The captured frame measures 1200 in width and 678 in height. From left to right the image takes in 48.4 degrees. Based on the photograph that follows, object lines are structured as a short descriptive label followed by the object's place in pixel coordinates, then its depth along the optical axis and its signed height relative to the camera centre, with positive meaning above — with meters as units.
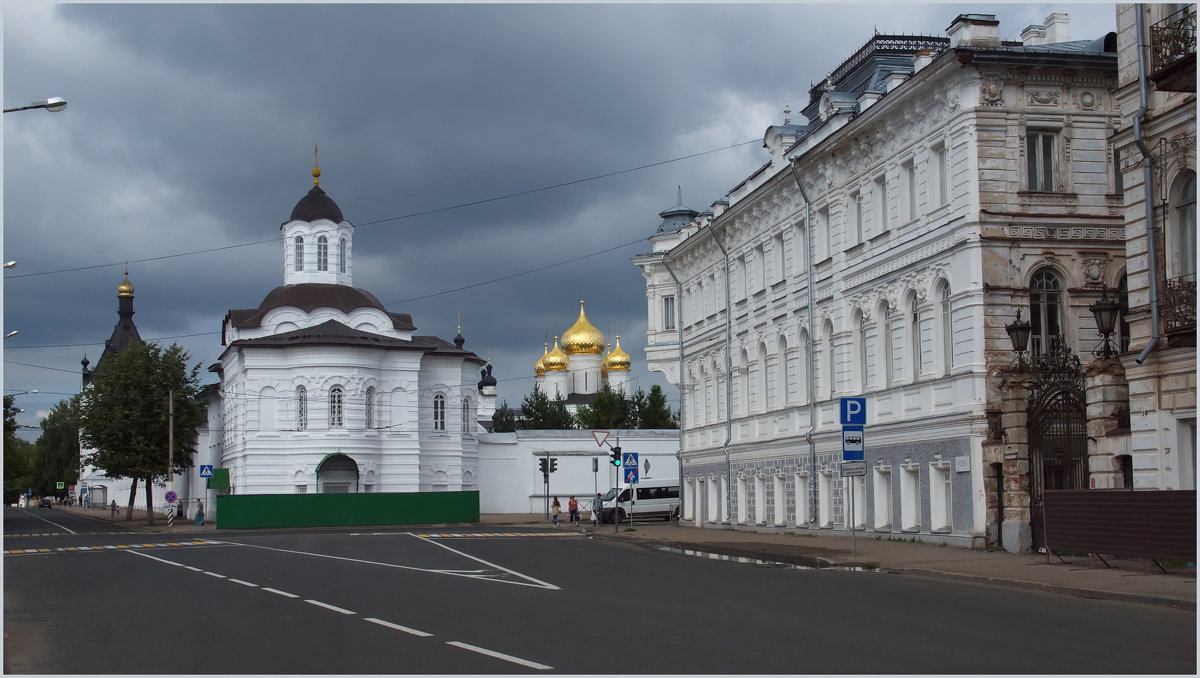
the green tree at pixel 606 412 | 109.81 +3.53
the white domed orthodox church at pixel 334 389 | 66.81 +3.65
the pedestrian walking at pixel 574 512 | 57.09 -2.44
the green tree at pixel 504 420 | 131.75 +3.54
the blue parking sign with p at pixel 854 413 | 26.52 +0.73
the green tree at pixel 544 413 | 116.38 +3.75
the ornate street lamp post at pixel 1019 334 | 25.52 +2.17
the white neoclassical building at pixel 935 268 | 27.22 +4.09
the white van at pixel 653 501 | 60.78 -2.14
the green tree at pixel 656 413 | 113.69 +3.45
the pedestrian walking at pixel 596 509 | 54.25 -2.22
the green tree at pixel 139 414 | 72.62 +2.62
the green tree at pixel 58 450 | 138.12 +1.45
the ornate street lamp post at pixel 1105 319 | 23.50 +2.23
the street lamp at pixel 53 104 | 18.59 +5.00
